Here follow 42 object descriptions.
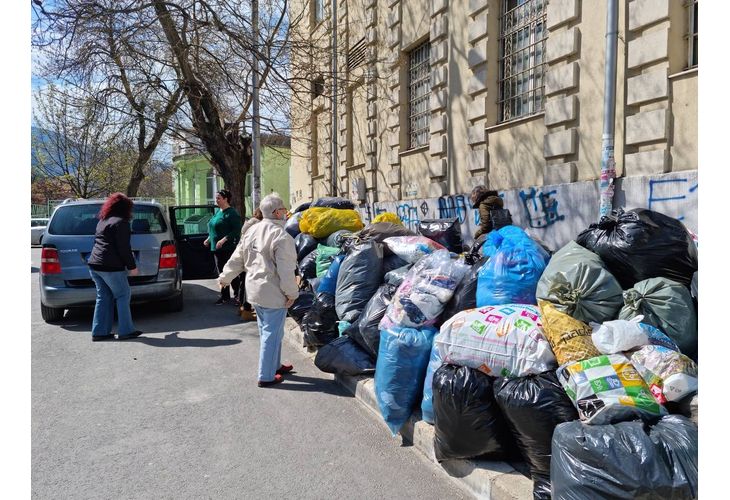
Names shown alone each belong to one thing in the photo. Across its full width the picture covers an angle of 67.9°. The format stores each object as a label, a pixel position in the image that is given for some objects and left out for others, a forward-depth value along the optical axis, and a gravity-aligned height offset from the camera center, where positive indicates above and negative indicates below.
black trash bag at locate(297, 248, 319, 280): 6.61 -0.36
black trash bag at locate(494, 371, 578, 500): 2.67 -0.89
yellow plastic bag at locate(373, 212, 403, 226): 7.22 +0.26
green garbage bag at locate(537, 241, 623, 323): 3.15 -0.32
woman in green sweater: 8.00 +0.12
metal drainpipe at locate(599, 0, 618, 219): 5.69 +1.18
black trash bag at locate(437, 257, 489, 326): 3.85 -0.43
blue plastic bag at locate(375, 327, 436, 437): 3.62 -0.93
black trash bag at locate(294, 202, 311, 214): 10.34 +0.58
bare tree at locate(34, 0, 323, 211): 9.30 +3.44
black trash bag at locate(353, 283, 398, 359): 4.30 -0.66
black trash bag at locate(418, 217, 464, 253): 6.25 +0.05
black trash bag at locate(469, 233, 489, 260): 4.32 -0.09
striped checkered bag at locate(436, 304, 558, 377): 2.94 -0.59
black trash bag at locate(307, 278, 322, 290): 5.78 -0.49
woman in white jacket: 4.60 -0.34
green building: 31.03 +3.97
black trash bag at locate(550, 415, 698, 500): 2.09 -0.89
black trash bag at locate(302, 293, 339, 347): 5.31 -0.82
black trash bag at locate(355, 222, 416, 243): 5.80 +0.06
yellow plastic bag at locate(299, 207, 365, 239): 7.27 +0.21
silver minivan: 6.75 -0.26
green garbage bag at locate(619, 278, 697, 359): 2.93 -0.40
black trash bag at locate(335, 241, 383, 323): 4.97 -0.39
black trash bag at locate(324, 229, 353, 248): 6.51 -0.01
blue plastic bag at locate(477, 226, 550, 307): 3.65 -0.26
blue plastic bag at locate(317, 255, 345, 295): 5.47 -0.43
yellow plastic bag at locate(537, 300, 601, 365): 2.82 -0.53
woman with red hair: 6.12 -0.32
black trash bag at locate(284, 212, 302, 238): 8.25 +0.18
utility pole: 10.13 +2.57
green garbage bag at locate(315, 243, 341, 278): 6.27 -0.24
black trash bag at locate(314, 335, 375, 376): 4.48 -1.02
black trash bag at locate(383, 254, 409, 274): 5.25 -0.25
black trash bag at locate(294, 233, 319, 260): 7.20 -0.10
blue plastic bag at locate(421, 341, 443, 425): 3.43 -0.96
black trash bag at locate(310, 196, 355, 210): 8.95 +0.57
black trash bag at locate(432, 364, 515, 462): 2.94 -0.99
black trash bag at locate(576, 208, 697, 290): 3.32 -0.08
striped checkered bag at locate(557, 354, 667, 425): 2.38 -0.71
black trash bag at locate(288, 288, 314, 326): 5.91 -0.75
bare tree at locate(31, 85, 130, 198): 26.77 +4.09
